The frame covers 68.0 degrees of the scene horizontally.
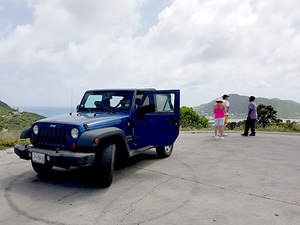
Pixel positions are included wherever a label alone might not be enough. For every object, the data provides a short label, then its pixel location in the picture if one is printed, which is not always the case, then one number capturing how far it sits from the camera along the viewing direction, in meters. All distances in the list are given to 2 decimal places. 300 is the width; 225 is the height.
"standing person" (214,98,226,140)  8.40
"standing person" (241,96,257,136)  9.41
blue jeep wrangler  3.54
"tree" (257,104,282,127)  21.92
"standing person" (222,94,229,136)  8.98
